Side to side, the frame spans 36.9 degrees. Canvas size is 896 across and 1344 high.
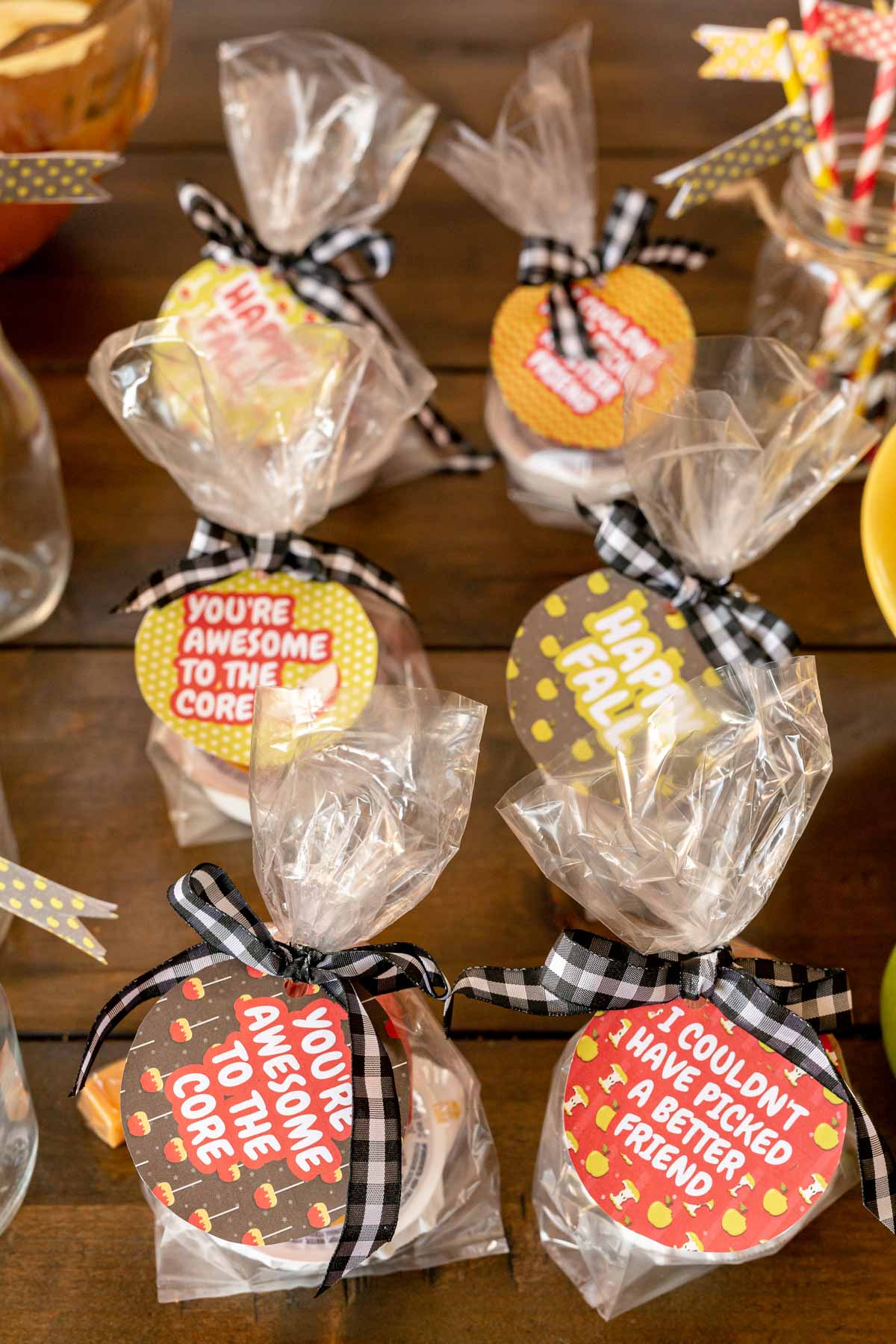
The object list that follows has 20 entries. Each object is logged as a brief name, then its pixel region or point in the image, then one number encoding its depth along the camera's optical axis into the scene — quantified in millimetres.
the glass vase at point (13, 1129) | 651
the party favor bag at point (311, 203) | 934
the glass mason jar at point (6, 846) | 755
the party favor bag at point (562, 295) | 909
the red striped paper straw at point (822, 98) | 892
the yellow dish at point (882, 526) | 694
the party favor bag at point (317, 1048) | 598
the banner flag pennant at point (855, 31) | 918
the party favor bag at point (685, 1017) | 608
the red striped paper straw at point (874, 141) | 900
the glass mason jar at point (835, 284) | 929
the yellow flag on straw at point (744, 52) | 923
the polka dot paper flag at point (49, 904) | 618
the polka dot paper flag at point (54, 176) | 814
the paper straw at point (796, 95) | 903
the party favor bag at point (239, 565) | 765
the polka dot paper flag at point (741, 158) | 916
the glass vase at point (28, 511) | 866
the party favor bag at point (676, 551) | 753
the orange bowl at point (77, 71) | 860
